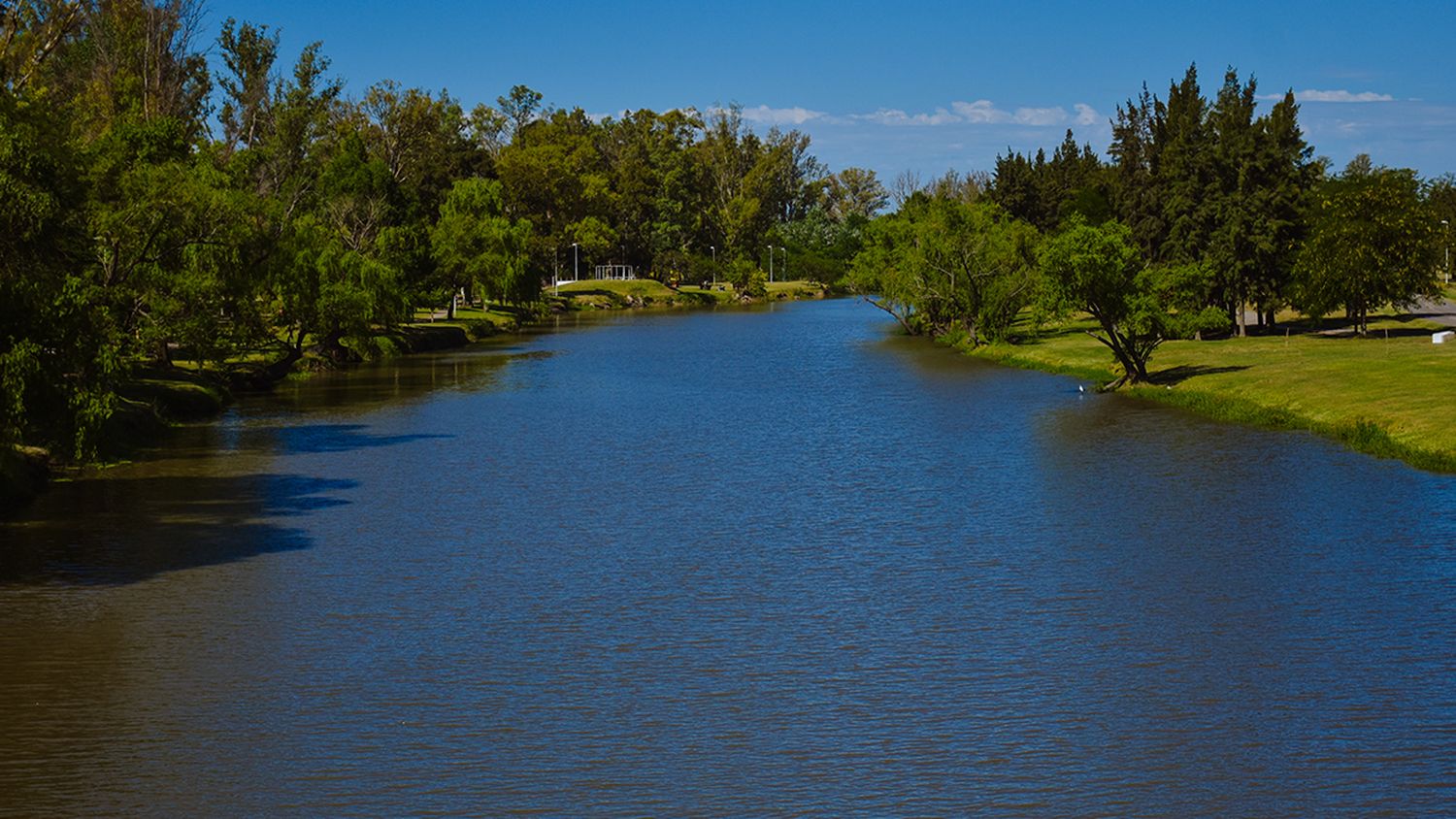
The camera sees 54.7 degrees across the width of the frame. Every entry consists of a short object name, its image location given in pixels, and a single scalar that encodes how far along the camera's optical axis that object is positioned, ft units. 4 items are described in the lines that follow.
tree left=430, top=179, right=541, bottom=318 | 353.51
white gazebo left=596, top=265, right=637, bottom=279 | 623.36
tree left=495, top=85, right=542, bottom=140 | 632.79
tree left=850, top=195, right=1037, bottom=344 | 272.92
